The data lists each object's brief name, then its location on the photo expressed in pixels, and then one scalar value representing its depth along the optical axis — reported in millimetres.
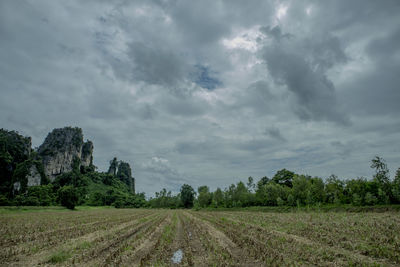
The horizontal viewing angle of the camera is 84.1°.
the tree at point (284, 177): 99562
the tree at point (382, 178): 42756
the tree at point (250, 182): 91725
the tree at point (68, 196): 65938
